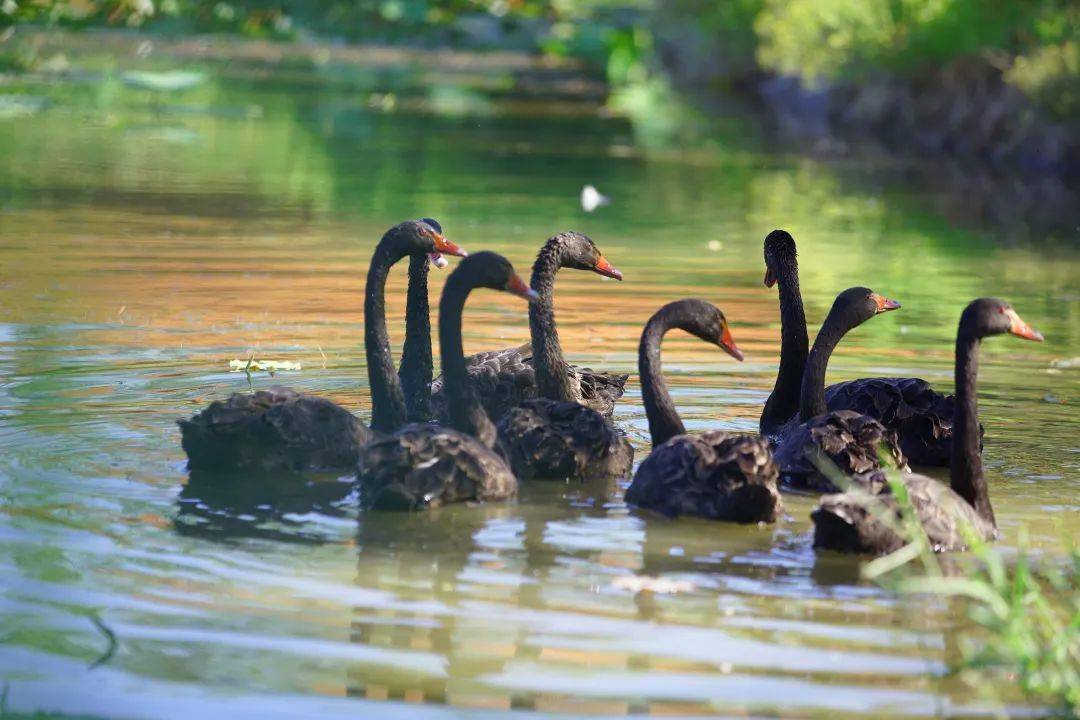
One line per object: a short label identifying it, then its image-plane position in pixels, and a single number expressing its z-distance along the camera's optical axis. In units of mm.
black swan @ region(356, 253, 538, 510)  15078
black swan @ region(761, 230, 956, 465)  18328
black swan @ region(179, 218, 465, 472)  16125
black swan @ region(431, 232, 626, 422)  18203
